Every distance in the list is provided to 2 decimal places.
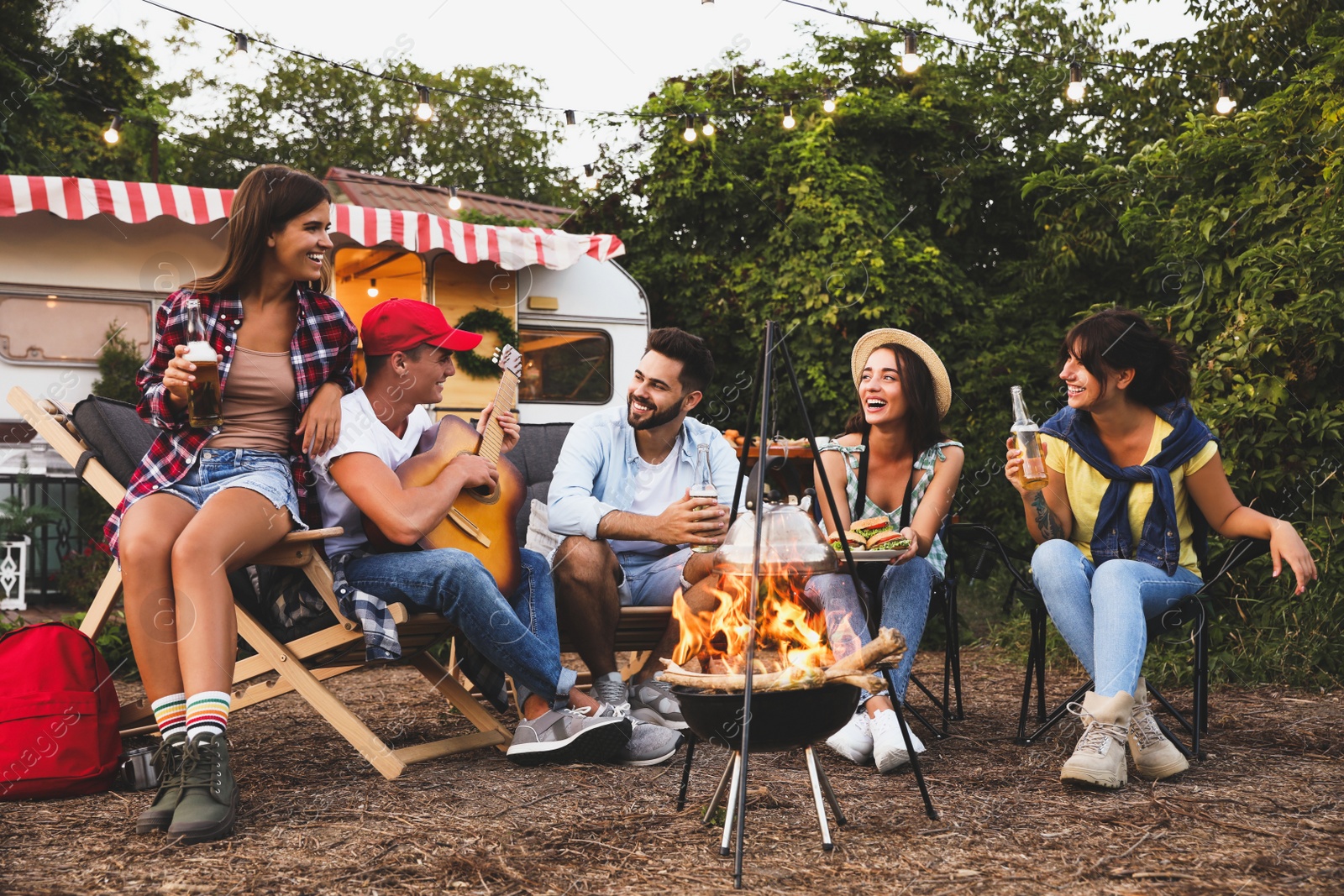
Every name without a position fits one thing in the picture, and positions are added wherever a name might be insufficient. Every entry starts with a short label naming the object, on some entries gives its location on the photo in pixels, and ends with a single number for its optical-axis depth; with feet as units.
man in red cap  9.84
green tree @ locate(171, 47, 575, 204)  84.79
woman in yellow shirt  9.68
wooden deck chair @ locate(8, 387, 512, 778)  9.78
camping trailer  24.23
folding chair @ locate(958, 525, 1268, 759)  10.25
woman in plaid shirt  8.46
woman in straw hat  11.21
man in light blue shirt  11.19
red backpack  9.32
